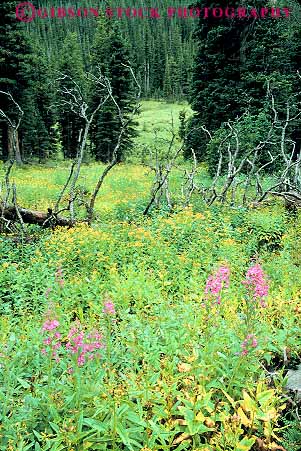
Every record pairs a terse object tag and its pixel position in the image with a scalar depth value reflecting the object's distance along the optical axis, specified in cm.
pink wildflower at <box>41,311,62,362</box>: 305
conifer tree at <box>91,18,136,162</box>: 3644
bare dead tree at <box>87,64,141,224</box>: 1043
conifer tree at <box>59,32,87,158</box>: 4925
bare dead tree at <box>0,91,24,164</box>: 1007
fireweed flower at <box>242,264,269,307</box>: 325
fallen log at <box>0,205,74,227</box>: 1005
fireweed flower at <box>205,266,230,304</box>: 353
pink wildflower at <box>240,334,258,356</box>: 323
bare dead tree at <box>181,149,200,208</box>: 1135
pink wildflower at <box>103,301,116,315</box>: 307
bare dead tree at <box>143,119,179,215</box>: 1109
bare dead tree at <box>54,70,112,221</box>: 1043
